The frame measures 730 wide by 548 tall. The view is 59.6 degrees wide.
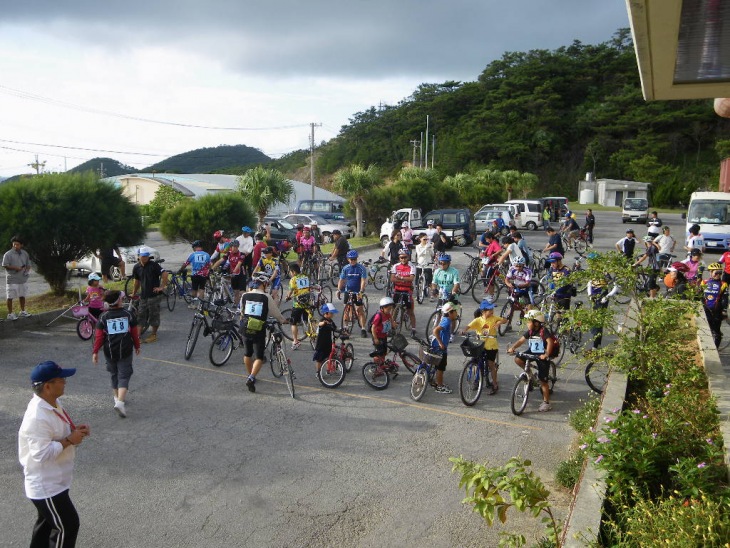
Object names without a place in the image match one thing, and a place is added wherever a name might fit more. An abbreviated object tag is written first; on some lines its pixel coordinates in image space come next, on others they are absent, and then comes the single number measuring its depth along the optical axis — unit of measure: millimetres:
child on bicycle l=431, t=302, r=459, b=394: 9327
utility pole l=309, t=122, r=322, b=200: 51075
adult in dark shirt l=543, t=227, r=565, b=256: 15359
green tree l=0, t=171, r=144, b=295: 14352
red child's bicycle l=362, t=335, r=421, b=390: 9516
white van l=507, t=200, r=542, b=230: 37719
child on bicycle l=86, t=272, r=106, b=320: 11312
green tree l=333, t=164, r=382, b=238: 31359
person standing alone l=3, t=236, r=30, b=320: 12695
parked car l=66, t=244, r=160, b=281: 16297
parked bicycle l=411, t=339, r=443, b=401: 9117
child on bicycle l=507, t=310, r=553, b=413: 8625
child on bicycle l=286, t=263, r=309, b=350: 11641
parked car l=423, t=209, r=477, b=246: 27328
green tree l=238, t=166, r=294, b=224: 30375
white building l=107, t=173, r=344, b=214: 54506
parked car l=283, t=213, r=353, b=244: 31625
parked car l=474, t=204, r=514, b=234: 32875
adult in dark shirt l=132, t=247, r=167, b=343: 11984
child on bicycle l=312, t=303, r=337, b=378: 9477
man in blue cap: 4527
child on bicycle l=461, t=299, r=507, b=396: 9117
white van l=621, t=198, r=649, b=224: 43312
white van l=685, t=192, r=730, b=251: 26625
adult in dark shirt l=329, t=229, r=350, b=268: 17219
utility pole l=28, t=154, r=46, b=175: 54019
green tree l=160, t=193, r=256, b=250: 20609
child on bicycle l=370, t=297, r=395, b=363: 9586
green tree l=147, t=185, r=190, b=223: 42938
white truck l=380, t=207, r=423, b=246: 28344
